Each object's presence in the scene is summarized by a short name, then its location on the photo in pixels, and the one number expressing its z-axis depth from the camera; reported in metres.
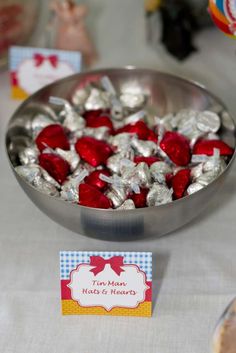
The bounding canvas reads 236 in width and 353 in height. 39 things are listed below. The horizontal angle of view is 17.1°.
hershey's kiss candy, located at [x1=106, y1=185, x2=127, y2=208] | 0.75
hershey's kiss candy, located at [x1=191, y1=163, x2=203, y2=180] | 0.78
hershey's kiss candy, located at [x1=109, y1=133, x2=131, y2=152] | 0.81
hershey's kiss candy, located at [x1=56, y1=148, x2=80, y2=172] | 0.80
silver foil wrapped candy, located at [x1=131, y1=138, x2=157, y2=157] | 0.81
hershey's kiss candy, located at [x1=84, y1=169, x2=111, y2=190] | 0.77
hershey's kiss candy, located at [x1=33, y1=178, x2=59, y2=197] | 0.75
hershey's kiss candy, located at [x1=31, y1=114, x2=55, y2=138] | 0.85
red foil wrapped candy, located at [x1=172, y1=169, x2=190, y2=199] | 0.76
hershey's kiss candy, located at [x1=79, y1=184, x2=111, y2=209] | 0.73
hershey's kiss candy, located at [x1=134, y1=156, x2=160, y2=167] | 0.79
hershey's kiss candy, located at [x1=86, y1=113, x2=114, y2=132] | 0.85
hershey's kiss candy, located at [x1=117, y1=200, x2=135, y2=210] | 0.73
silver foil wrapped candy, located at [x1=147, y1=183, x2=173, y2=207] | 0.74
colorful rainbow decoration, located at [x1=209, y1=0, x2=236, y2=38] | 0.81
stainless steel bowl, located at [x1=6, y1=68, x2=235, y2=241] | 0.72
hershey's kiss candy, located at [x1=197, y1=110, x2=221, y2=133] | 0.83
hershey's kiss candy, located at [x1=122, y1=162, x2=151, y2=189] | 0.76
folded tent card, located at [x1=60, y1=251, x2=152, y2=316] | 0.69
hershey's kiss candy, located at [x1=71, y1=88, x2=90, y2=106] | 0.90
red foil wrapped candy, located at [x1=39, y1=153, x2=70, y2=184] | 0.79
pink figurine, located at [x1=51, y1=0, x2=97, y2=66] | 0.97
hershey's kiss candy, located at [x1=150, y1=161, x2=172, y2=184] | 0.77
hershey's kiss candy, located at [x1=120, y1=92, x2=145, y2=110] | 0.90
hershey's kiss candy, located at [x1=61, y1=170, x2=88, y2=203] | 0.75
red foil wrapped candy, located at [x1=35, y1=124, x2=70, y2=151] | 0.82
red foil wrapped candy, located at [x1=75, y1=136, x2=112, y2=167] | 0.80
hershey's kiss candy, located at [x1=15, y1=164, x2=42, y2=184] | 0.76
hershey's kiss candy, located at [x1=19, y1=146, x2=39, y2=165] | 0.80
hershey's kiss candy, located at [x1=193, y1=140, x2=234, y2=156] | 0.80
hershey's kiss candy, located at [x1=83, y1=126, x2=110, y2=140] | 0.84
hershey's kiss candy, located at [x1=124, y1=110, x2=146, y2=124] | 0.86
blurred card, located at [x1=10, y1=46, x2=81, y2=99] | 0.94
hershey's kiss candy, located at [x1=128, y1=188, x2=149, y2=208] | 0.75
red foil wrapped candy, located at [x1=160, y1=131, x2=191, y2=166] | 0.80
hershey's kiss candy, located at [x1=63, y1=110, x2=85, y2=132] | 0.85
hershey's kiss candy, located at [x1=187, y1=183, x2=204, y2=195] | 0.75
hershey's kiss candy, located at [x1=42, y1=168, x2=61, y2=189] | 0.77
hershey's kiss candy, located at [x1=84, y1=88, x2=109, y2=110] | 0.88
